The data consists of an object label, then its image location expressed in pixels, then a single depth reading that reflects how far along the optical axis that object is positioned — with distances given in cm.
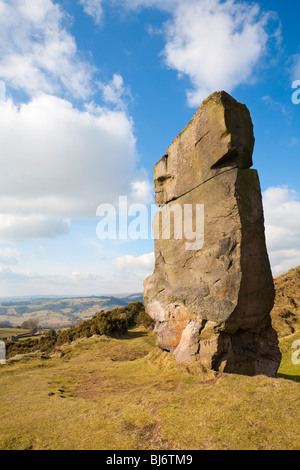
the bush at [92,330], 2389
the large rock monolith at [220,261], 955
